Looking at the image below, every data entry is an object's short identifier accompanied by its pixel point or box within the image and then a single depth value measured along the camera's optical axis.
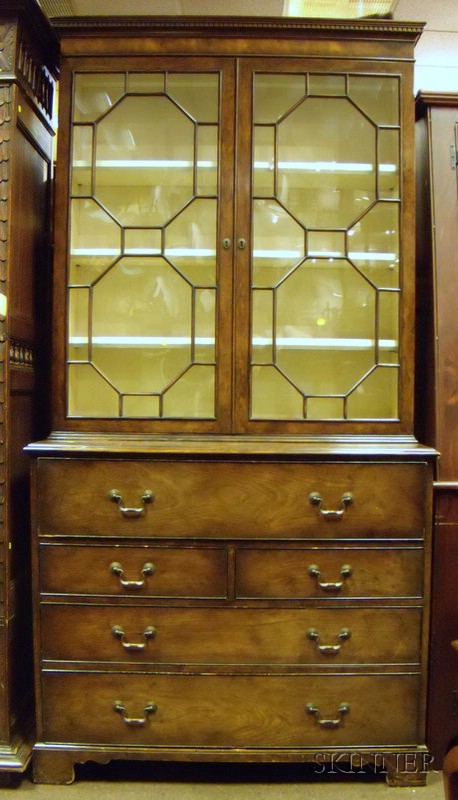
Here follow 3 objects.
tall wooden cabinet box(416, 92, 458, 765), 1.65
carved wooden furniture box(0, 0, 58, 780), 1.54
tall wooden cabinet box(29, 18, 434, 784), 1.56
